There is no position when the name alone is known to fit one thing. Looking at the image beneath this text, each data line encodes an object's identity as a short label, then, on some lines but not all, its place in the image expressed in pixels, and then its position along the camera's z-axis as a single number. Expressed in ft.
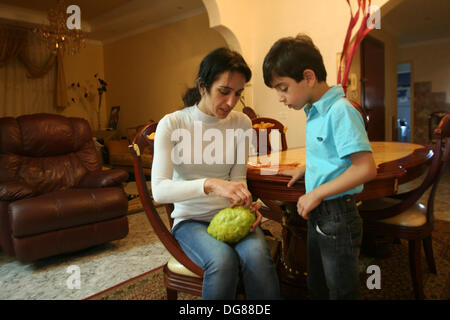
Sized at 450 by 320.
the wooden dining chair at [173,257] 3.69
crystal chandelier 15.58
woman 3.36
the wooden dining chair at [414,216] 5.12
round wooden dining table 4.16
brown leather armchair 7.19
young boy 3.02
